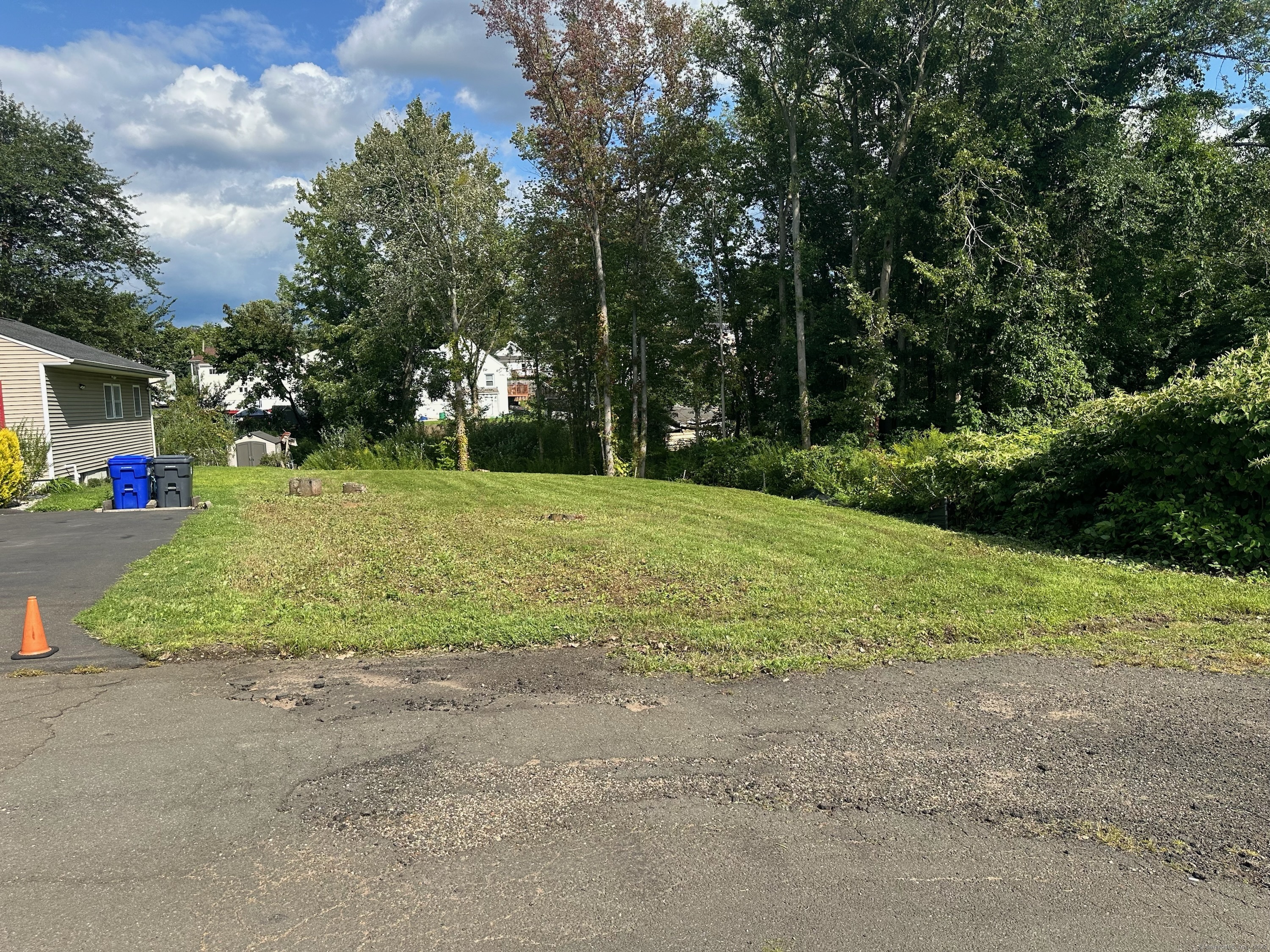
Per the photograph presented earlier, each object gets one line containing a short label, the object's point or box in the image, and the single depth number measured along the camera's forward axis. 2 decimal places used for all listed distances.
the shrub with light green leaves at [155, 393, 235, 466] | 26.77
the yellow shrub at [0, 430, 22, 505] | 13.84
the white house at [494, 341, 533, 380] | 36.94
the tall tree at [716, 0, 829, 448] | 18.44
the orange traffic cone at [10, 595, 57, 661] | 5.73
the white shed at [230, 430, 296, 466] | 27.95
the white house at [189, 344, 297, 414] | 34.50
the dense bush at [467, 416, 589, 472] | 26.95
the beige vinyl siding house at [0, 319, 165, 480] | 16.72
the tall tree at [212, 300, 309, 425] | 31.77
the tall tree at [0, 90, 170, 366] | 28.08
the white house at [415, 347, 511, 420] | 59.66
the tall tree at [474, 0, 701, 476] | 20.61
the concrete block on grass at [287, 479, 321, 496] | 15.77
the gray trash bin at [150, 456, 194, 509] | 13.97
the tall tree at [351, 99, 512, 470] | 22.88
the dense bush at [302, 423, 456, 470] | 25.33
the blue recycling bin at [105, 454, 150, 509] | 13.98
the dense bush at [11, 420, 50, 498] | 15.22
